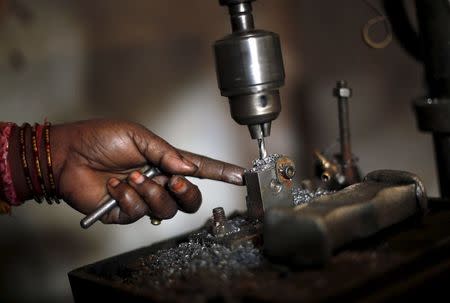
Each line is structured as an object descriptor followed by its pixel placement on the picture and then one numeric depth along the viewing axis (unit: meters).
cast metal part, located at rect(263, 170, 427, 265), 0.75
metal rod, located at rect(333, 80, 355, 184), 1.26
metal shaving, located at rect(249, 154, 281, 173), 0.98
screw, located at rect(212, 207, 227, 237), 0.98
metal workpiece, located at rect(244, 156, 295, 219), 0.97
